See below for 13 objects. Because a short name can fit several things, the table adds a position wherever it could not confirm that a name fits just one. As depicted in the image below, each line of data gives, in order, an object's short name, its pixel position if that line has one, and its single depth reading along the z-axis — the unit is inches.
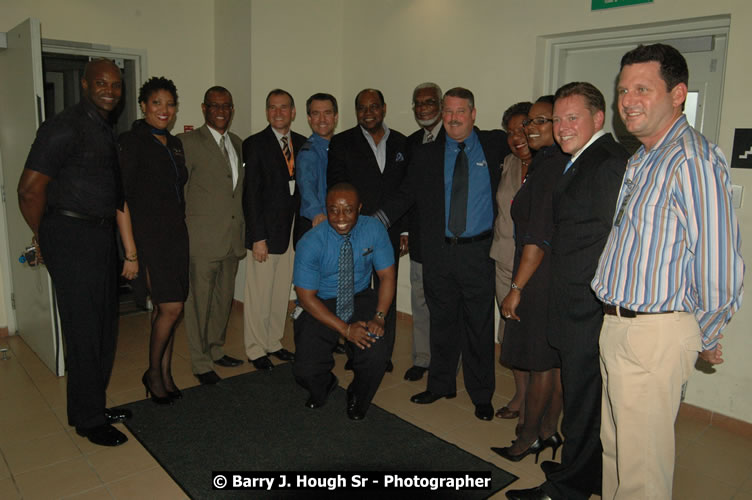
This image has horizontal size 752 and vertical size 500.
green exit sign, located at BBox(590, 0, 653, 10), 134.3
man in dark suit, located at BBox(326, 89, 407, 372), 142.0
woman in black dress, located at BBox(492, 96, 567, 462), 98.0
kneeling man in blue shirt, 120.3
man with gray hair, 143.7
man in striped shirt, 65.5
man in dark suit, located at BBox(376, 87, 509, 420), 123.3
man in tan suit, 137.9
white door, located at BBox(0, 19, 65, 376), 133.5
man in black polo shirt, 101.8
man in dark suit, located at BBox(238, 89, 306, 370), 145.9
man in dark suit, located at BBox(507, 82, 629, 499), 83.6
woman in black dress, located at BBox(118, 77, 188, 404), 119.1
